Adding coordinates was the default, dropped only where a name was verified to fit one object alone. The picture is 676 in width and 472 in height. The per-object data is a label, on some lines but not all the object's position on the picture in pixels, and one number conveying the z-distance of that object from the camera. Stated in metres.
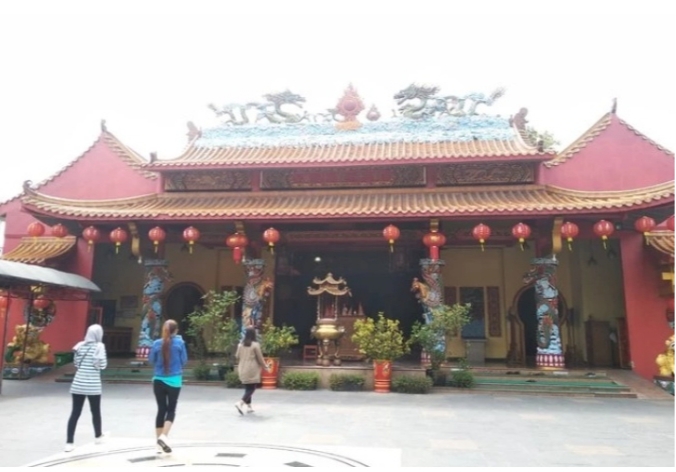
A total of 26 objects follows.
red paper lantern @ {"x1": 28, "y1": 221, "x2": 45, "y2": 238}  12.40
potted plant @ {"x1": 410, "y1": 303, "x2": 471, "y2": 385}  10.64
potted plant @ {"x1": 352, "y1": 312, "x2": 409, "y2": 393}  10.27
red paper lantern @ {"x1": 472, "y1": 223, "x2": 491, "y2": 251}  11.20
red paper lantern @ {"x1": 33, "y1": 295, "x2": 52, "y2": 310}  12.81
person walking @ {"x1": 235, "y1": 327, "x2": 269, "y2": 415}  7.51
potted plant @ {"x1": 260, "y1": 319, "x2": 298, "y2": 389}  10.58
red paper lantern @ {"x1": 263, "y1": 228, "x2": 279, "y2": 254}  11.64
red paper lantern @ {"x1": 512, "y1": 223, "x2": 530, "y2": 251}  10.99
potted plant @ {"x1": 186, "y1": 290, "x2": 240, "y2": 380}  11.02
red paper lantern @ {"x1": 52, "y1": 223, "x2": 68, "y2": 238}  12.37
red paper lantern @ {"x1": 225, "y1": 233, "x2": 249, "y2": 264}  11.88
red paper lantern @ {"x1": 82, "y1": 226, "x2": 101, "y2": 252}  12.03
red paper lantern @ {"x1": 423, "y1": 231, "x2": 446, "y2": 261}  11.56
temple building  11.48
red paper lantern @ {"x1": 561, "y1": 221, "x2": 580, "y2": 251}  10.97
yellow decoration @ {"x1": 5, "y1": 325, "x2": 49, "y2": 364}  12.09
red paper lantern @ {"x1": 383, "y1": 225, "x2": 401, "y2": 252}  11.40
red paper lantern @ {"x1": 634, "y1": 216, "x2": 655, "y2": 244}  10.73
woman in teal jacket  5.33
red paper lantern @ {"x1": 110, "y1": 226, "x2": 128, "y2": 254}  12.02
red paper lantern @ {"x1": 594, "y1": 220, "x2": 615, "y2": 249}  10.67
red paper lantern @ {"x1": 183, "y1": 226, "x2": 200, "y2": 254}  11.84
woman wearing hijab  5.48
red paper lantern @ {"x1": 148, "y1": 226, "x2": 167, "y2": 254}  11.91
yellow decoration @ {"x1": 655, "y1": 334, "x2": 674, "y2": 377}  10.30
